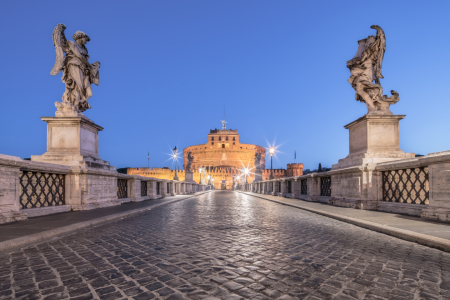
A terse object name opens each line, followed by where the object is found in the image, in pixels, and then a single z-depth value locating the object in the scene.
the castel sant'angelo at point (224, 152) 101.19
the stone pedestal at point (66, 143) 8.20
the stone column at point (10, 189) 5.45
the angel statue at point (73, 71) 8.55
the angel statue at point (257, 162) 34.15
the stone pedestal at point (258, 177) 32.44
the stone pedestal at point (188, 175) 35.19
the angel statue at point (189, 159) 34.20
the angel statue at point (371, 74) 8.84
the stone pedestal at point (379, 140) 8.23
